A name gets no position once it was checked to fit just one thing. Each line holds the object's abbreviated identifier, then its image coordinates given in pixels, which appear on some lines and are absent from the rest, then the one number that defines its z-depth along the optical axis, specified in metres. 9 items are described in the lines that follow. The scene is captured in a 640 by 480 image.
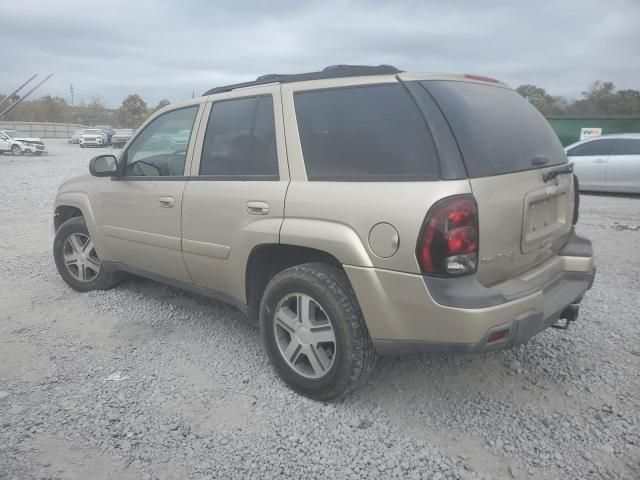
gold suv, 2.35
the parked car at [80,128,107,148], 38.53
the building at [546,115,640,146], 18.70
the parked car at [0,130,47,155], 27.86
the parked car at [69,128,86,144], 42.58
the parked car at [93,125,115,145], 42.24
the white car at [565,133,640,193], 10.66
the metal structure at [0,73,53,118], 11.17
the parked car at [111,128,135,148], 37.41
